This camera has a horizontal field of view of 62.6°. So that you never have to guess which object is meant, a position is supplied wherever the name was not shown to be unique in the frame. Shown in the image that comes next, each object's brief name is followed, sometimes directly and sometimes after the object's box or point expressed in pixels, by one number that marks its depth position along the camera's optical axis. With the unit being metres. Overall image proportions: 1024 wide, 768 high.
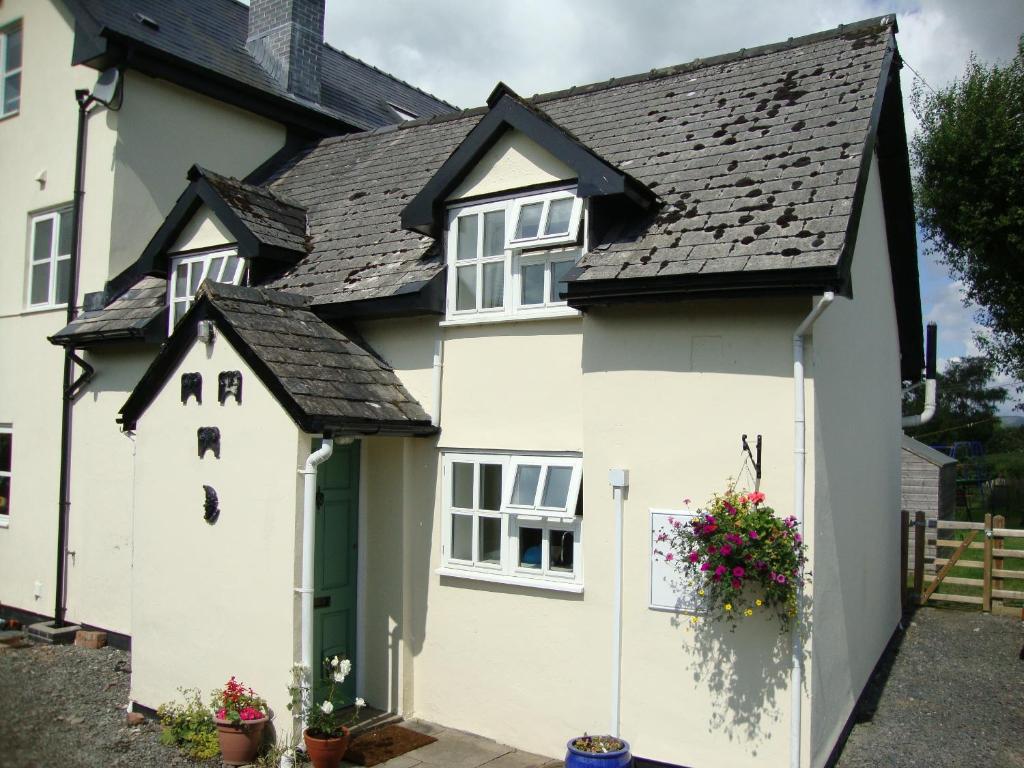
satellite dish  11.95
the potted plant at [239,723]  7.38
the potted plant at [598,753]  6.75
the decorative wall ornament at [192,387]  8.44
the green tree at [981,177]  19.08
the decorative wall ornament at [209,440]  8.29
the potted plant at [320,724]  7.10
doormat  7.66
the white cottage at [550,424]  7.05
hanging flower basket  6.46
